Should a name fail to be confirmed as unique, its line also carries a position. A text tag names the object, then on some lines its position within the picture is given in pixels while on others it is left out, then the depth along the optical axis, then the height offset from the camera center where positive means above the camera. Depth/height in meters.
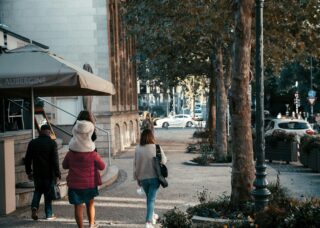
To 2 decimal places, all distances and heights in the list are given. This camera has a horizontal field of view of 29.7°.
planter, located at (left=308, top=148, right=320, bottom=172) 18.42 -1.82
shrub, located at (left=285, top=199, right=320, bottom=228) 6.71 -1.29
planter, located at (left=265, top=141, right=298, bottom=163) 22.17 -1.83
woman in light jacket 9.42 -1.01
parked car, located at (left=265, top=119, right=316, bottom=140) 28.70 -1.13
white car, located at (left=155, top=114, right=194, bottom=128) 69.84 -2.04
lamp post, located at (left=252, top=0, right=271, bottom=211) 8.34 +0.05
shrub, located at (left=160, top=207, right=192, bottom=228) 7.72 -1.50
